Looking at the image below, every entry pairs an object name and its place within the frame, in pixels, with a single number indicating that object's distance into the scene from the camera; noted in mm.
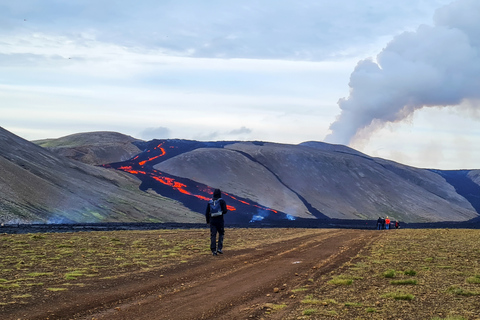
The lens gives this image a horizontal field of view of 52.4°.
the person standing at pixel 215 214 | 22438
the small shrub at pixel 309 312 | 10456
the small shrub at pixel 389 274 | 15950
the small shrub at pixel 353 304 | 11305
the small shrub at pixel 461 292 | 12509
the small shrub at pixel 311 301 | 11617
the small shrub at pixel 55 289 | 13870
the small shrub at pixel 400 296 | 12094
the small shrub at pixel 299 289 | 13347
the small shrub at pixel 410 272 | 16516
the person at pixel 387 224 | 65831
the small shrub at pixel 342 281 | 14362
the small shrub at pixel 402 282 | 14492
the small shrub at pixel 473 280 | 14570
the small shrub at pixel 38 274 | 16594
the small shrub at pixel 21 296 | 12672
